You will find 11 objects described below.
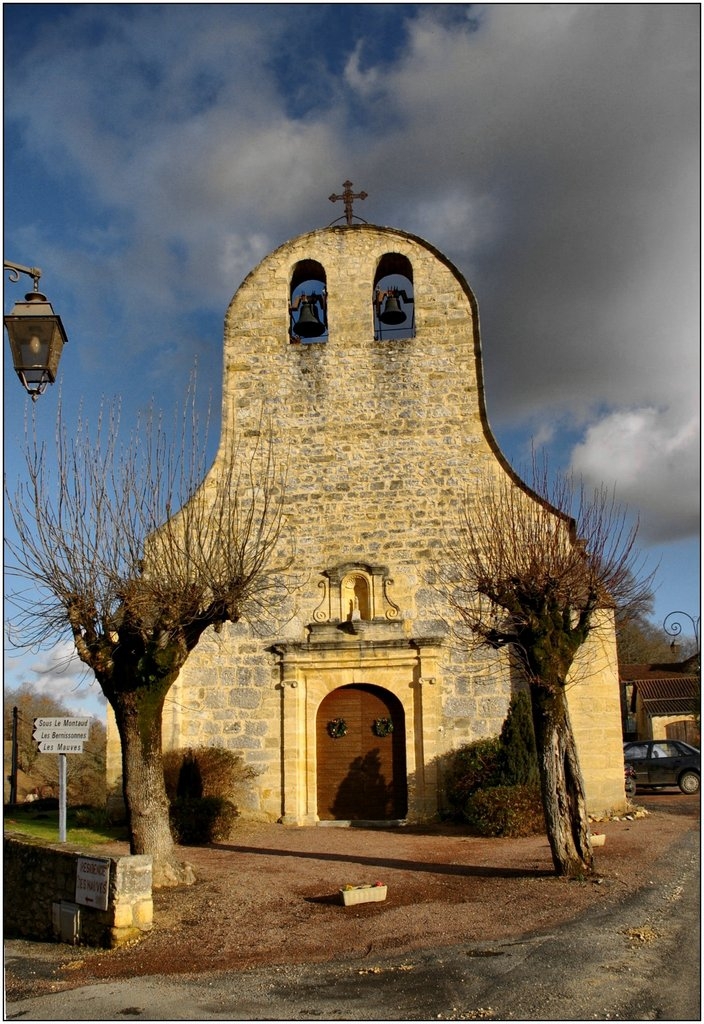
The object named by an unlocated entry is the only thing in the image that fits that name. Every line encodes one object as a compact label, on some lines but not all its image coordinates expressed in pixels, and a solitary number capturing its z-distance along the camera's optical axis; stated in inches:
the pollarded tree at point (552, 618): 343.3
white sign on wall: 276.7
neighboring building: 1295.5
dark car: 793.6
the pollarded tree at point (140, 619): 350.3
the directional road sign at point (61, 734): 409.4
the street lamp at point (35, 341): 218.4
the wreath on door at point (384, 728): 551.2
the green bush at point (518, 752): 485.4
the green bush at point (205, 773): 509.0
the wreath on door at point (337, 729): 554.6
